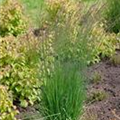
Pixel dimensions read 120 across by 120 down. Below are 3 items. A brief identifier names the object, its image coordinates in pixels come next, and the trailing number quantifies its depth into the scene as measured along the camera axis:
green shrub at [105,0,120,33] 8.38
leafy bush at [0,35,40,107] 5.90
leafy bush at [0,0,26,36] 7.69
